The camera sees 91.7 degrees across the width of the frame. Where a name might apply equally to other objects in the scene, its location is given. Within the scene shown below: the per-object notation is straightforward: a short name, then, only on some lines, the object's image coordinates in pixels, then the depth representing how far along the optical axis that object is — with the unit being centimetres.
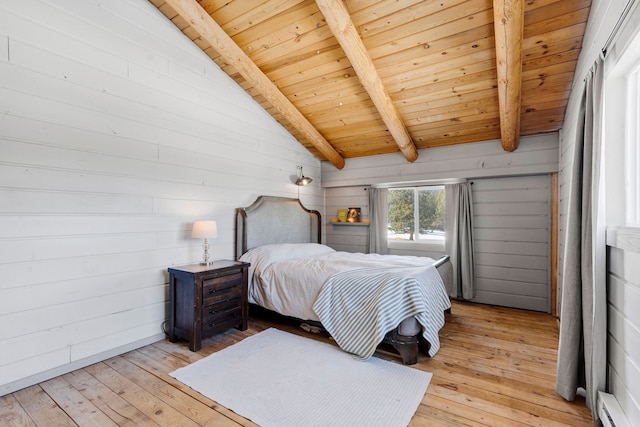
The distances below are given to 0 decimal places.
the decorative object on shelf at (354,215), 530
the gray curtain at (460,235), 429
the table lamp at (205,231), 309
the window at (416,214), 471
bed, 253
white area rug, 188
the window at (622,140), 165
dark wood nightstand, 280
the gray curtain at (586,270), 176
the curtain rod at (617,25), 145
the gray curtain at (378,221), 503
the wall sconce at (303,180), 490
